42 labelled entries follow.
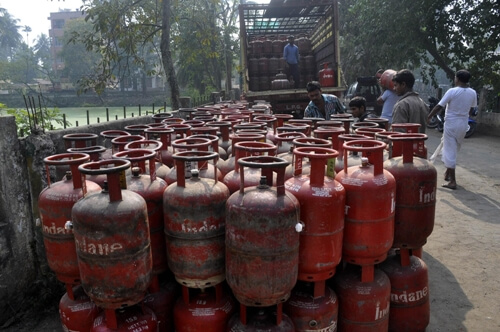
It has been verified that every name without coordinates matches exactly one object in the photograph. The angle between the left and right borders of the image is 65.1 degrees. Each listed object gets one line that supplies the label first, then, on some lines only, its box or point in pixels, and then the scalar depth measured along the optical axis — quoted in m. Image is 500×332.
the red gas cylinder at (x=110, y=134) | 3.81
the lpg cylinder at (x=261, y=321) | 2.41
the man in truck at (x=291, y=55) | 11.59
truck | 10.34
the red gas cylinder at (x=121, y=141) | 3.51
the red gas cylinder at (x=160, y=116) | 5.95
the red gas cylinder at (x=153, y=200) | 2.63
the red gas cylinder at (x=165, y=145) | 3.59
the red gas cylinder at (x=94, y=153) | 2.99
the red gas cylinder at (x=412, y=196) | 2.92
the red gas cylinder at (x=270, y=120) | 4.45
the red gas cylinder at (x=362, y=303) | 2.72
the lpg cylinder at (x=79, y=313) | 2.68
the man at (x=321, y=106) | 5.57
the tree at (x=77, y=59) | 50.39
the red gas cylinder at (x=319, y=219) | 2.41
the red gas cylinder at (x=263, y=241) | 2.21
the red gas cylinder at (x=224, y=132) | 4.24
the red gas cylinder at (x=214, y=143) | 3.43
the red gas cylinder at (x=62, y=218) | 2.60
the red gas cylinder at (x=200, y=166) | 2.96
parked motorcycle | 13.07
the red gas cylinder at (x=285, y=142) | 3.40
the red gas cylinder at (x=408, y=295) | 3.03
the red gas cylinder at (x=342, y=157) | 3.18
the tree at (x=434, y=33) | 13.29
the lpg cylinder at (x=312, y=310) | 2.54
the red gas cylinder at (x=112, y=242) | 2.18
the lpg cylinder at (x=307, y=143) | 2.98
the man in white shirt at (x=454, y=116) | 6.54
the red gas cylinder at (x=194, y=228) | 2.40
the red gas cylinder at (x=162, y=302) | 2.76
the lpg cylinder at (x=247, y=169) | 2.79
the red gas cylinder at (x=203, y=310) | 2.57
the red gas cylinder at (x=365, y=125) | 4.28
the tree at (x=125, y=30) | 8.95
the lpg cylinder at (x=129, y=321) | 2.40
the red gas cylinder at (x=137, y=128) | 4.24
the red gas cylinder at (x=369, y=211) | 2.58
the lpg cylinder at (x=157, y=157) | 3.15
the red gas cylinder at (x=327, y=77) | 10.58
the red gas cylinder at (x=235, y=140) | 3.31
